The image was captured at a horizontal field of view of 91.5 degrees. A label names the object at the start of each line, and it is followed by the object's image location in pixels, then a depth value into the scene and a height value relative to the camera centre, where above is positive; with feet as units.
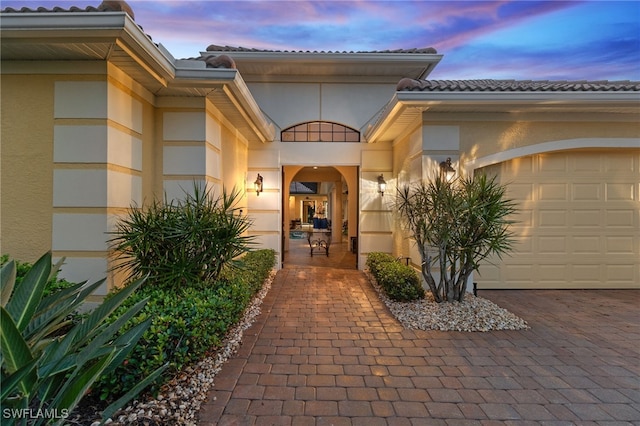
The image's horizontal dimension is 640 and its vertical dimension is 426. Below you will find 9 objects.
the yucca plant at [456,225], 15.51 -0.48
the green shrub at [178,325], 8.41 -3.68
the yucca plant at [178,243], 13.00 -1.27
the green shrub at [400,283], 17.58 -3.90
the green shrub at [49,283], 12.09 -2.80
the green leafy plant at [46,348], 5.38 -2.78
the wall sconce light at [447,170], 19.11 +2.81
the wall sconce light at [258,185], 26.89 +2.56
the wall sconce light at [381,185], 26.88 +2.66
